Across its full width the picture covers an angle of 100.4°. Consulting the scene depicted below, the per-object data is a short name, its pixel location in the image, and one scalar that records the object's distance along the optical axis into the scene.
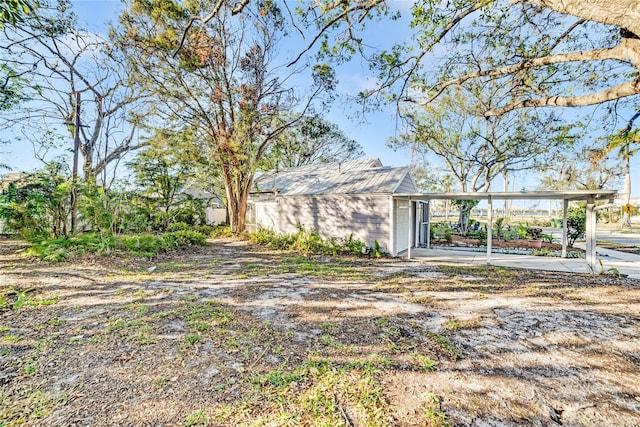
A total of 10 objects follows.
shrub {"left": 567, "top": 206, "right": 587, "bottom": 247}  11.20
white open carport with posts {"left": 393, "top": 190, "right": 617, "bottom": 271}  6.55
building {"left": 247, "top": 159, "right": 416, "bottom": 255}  9.04
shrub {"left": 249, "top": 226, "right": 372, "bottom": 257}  9.23
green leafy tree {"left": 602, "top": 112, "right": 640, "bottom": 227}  4.45
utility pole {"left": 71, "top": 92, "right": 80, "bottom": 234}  7.71
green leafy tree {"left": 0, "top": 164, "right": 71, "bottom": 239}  7.05
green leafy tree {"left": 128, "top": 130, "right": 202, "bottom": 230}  11.45
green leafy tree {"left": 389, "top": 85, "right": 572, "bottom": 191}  12.30
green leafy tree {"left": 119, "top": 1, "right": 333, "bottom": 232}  9.11
